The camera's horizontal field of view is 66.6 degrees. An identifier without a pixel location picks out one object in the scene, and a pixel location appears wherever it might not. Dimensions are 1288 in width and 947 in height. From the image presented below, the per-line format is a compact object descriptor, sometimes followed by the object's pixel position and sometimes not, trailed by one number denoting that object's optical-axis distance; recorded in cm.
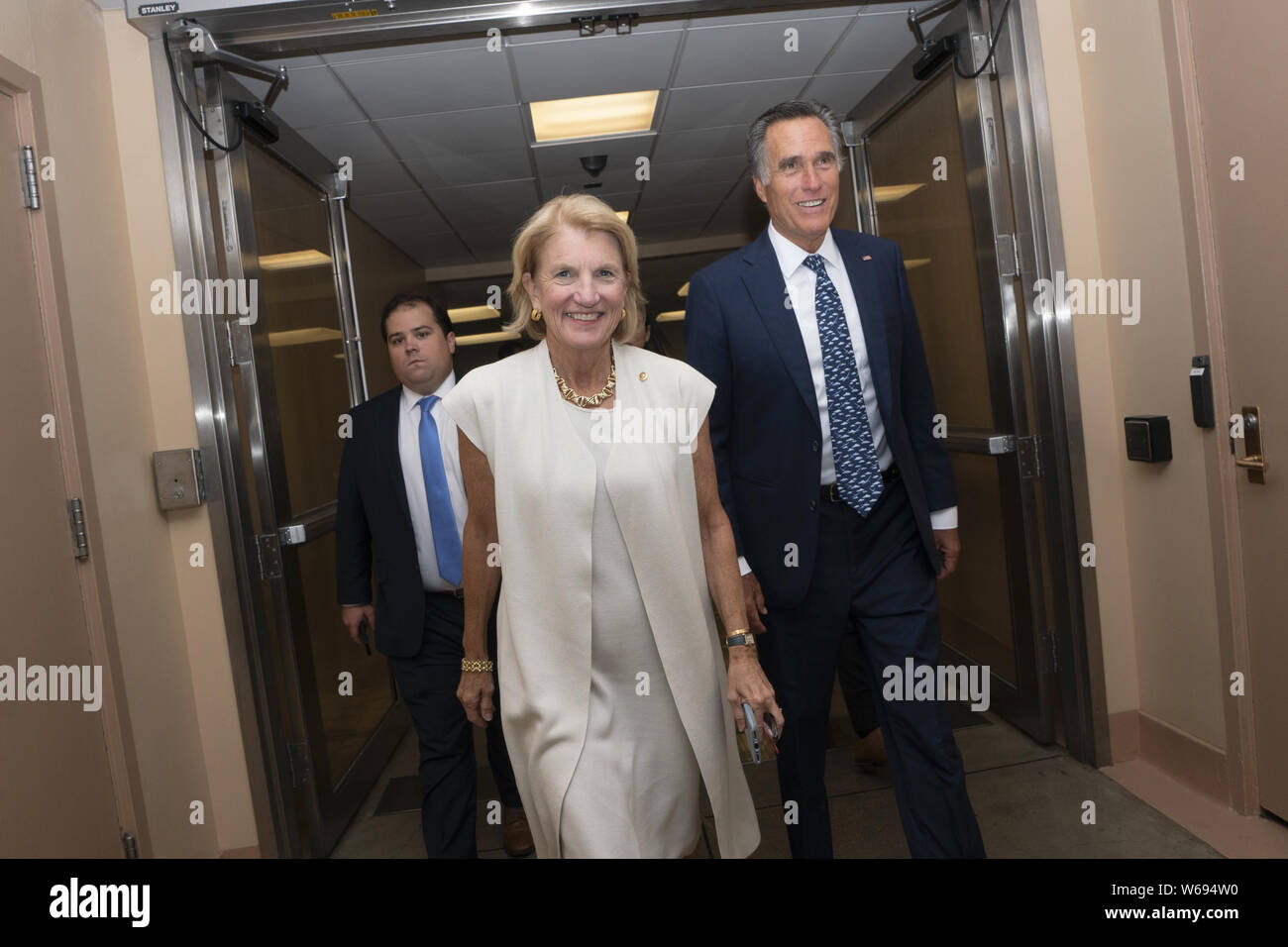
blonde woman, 170
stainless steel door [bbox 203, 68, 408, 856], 298
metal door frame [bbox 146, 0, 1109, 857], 281
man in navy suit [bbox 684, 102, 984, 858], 221
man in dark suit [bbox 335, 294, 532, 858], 262
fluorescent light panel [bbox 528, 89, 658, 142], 457
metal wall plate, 281
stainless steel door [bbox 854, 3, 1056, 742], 314
